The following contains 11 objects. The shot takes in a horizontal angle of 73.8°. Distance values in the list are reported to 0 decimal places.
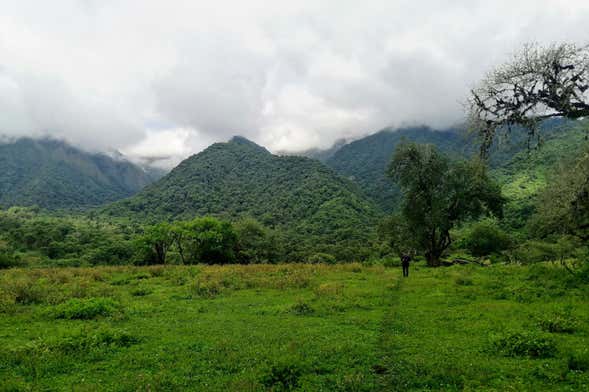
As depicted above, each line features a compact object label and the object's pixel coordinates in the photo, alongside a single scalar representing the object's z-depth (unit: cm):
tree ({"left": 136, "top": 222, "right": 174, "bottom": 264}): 5788
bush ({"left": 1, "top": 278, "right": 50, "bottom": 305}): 2120
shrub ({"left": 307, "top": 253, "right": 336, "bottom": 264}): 7086
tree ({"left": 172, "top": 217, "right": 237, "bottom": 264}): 5903
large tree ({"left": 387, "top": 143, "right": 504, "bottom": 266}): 4134
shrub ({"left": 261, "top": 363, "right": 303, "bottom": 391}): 974
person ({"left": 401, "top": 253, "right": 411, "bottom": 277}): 3125
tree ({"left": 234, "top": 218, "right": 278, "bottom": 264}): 7325
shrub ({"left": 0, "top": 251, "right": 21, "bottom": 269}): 4253
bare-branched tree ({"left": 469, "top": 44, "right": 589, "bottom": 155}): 1525
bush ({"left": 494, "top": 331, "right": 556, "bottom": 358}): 1183
